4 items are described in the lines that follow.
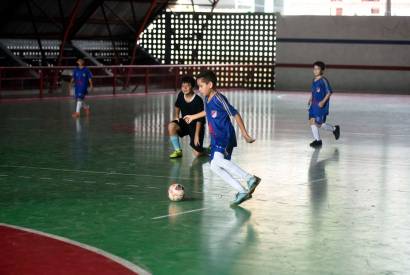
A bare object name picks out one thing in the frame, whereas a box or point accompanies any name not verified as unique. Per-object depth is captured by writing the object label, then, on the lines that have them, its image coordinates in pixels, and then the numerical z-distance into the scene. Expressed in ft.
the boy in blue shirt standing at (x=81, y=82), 77.56
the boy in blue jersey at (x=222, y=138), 33.50
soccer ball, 33.76
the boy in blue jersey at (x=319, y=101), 56.65
